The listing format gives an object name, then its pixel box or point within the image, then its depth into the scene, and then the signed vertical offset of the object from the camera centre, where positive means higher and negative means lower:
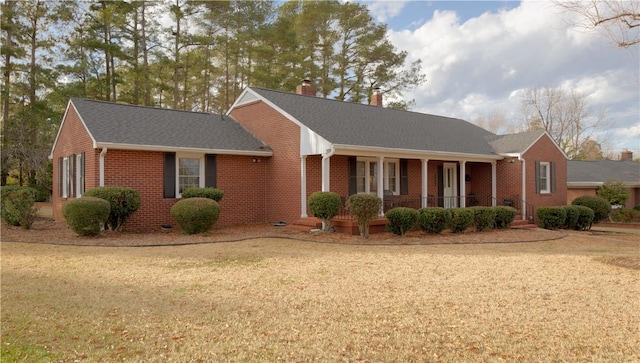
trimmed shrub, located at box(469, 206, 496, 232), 14.51 -1.19
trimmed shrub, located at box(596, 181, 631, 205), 22.67 -0.62
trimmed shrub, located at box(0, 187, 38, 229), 13.47 -0.69
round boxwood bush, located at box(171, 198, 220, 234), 12.28 -0.86
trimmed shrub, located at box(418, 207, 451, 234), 13.48 -1.13
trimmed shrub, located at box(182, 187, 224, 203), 13.95 -0.31
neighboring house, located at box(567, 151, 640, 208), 24.98 +0.30
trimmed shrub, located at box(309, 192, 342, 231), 12.96 -0.64
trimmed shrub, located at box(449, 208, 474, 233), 13.86 -1.18
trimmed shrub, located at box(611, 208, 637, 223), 23.00 -1.81
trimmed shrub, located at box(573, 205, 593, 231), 17.52 -1.44
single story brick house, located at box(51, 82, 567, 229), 13.76 +0.90
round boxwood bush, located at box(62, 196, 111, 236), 11.25 -0.76
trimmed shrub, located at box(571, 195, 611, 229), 18.62 -1.05
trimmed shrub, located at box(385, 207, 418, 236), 13.16 -1.10
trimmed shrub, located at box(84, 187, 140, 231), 12.16 -0.49
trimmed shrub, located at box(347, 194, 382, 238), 12.49 -0.73
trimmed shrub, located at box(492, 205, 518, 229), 15.21 -1.20
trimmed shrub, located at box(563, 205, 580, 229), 17.20 -1.32
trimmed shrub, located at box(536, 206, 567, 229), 16.70 -1.33
